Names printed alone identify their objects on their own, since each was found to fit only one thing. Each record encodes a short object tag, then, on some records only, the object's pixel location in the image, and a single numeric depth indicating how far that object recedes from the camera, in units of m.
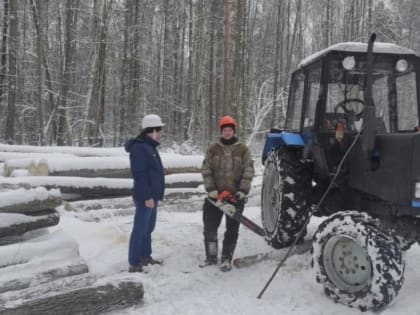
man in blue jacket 5.11
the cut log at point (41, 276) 4.29
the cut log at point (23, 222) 4.89
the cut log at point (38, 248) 4.68
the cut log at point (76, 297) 3.67
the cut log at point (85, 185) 8.50
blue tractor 3.84
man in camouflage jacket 5.33
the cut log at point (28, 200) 5.00
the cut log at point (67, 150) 10.55
